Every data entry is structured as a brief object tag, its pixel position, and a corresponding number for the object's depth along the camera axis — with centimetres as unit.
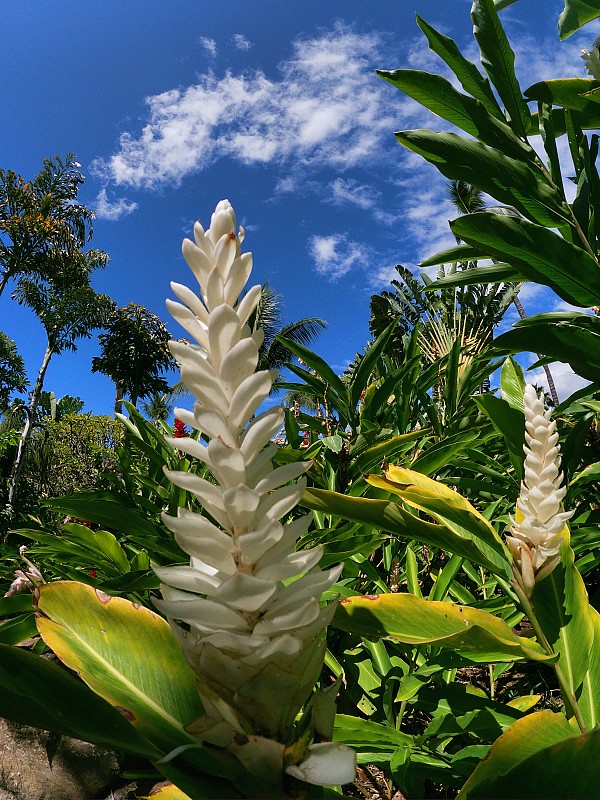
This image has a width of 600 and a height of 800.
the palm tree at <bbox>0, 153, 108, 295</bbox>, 1811
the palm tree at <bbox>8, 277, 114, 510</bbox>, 2027
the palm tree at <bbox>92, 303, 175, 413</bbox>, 2888
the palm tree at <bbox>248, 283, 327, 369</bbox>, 2919
